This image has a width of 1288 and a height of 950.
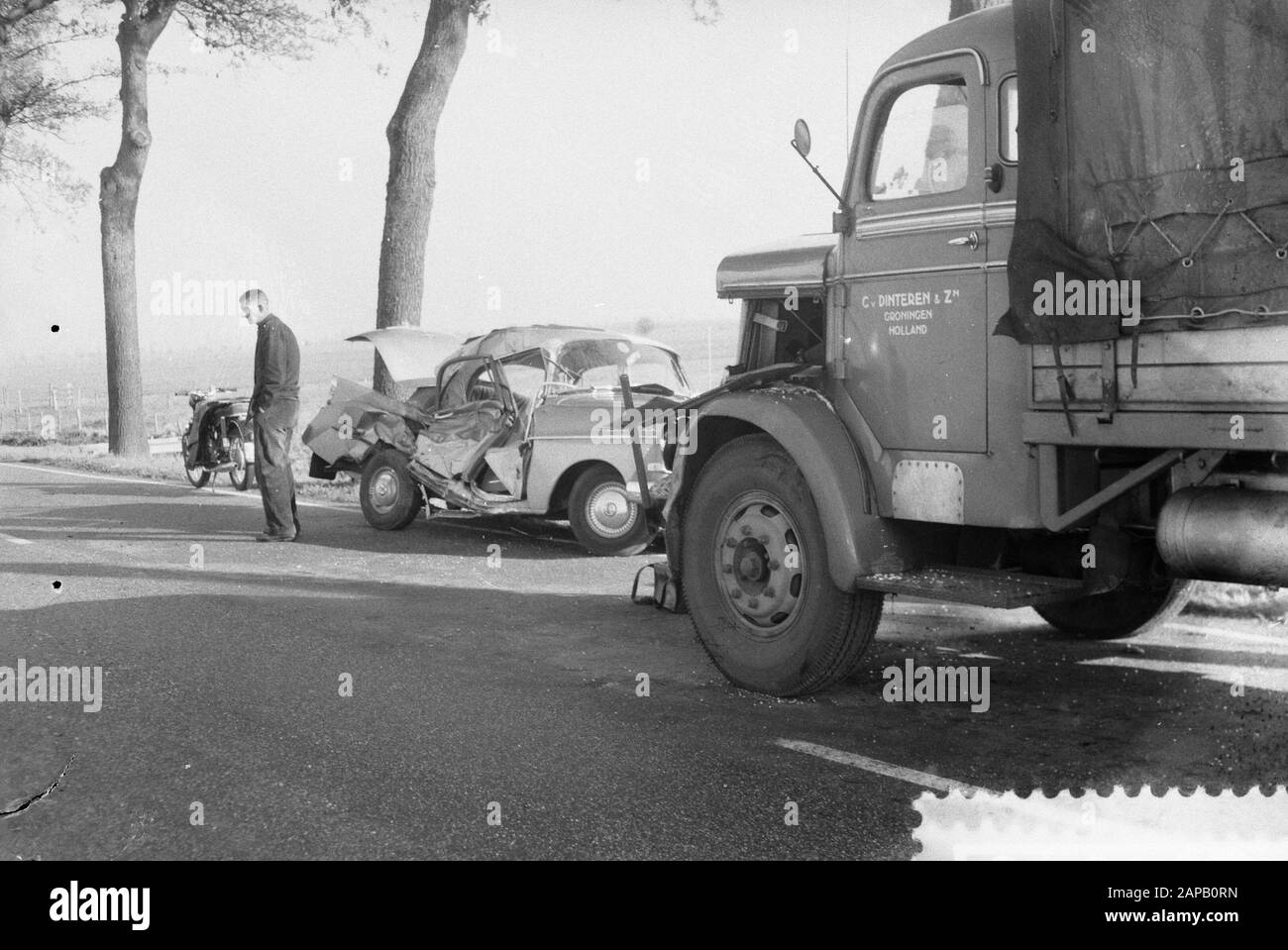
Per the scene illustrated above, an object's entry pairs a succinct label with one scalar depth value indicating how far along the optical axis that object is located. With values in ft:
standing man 38.34
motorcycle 54.39
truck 15.78
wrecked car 35.42
